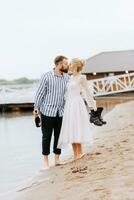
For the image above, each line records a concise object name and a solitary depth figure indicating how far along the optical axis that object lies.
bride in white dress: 8.62
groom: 8.45
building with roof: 54.09
